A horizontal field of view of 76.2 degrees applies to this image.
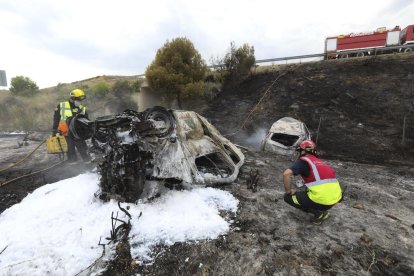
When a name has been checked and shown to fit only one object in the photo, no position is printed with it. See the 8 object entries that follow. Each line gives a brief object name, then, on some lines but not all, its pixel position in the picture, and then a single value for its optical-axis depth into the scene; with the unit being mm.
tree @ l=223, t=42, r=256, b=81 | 16844
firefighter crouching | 3873
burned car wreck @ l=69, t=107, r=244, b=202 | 4164
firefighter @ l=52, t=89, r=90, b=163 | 6738
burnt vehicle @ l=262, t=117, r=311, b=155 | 8242
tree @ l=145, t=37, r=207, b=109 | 14547
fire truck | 14912
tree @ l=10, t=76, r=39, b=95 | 23141
